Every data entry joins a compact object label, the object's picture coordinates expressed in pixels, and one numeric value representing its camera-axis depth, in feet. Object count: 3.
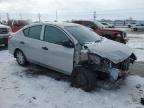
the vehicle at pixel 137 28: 46.82
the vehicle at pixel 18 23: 28.96
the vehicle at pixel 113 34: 18.64
